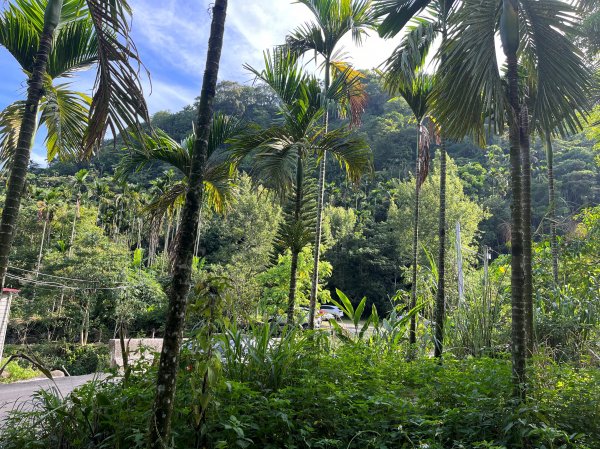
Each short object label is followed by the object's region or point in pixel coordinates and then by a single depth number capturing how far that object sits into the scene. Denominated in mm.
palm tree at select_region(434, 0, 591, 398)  3566
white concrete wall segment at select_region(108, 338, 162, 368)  10000
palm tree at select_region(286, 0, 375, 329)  6734
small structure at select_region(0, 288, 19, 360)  11781
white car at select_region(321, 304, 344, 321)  30827
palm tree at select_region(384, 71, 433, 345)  6007
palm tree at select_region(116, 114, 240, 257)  6340
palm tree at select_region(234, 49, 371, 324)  6160
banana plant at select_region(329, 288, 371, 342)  5312
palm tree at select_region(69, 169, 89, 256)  26488
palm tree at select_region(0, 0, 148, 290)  2795
